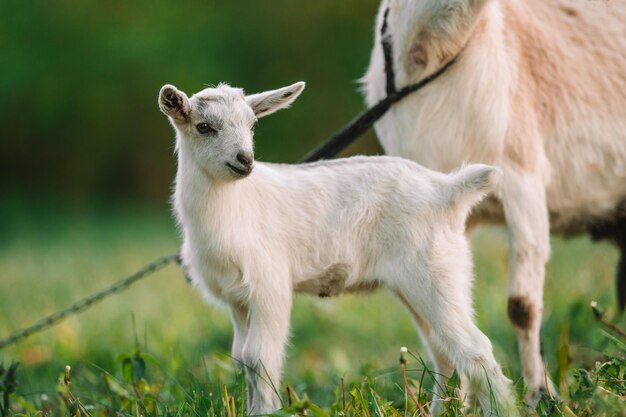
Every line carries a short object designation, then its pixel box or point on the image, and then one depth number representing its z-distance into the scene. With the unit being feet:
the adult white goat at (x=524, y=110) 33.09
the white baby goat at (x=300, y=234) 25.02
